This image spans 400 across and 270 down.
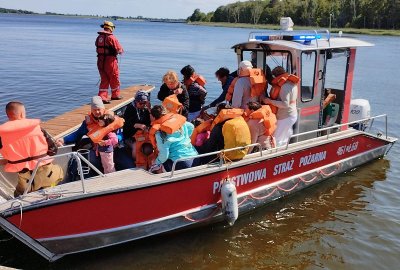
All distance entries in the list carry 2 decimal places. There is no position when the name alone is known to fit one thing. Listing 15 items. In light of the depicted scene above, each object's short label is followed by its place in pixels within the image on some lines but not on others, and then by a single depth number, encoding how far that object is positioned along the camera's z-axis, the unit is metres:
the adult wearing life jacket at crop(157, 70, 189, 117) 6.30
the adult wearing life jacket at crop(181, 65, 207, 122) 7.04
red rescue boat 4.71
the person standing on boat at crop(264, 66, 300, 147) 6.33
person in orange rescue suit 8.52
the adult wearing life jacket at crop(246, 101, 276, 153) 5.93
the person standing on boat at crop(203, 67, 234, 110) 7.14
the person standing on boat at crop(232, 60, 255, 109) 6.34
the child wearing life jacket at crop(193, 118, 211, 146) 6.15
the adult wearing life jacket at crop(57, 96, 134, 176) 5.34
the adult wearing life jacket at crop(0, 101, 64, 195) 4.59
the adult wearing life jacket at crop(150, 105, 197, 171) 5.16
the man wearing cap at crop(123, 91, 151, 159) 5.80
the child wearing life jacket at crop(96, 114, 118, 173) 5.38
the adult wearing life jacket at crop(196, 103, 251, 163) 5.55
